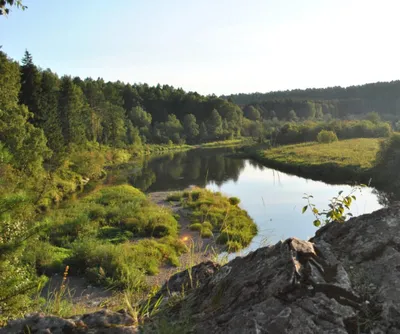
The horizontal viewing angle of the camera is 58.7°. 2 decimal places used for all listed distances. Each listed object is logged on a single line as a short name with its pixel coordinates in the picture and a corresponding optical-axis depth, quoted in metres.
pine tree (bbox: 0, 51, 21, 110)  33.00
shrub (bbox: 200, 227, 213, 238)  21.07
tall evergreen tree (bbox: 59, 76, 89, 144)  54.84
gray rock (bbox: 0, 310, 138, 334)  2.39
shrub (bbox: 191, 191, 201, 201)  31.71
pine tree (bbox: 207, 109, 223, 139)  117.91
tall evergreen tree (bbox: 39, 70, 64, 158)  44.17
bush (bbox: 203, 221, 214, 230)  22.40
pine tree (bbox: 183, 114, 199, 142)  113.56
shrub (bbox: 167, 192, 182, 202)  32.72
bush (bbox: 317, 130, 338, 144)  82.19
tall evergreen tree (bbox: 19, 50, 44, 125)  44.66
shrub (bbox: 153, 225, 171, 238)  21.36
